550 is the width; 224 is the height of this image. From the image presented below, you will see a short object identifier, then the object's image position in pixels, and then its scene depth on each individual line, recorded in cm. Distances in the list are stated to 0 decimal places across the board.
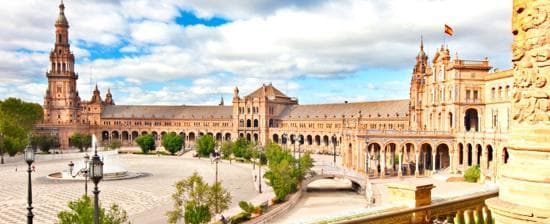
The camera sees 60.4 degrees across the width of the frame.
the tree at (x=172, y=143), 10719
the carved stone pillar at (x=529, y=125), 749
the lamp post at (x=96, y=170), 1188
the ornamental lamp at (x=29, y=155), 1652
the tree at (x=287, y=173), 4788
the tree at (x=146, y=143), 10938
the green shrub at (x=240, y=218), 3810
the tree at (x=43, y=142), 10612
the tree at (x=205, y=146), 9812
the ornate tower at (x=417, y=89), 7956
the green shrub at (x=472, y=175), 5331
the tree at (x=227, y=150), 9568
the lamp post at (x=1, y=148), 8339
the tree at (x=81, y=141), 11225
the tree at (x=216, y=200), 3588
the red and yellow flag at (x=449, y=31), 6131
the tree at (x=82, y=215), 2415
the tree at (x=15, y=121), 8544
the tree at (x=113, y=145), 11619
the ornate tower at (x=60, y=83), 13050
